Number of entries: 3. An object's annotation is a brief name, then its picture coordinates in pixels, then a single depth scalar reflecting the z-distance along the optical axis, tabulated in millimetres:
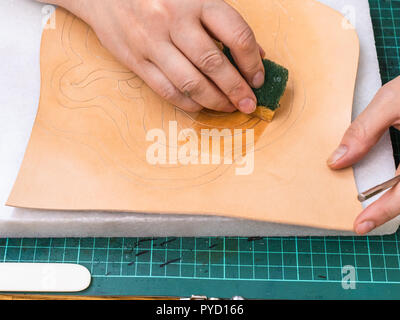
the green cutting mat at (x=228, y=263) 456
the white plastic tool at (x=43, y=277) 448
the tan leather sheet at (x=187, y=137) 434
